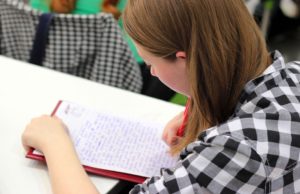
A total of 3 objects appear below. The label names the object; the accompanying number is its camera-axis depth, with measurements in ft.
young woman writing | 3.05
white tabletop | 3.71
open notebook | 3.74
